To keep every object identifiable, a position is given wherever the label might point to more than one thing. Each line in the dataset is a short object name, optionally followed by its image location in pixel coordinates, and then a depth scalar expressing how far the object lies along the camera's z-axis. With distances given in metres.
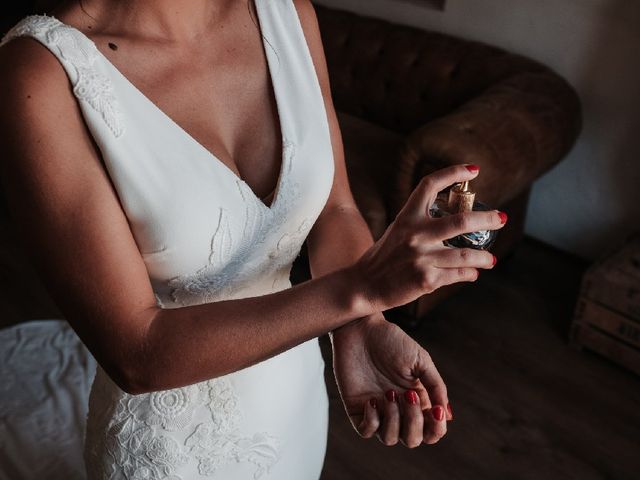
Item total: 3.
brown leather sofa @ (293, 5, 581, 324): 2.36
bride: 0.79
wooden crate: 2.40
